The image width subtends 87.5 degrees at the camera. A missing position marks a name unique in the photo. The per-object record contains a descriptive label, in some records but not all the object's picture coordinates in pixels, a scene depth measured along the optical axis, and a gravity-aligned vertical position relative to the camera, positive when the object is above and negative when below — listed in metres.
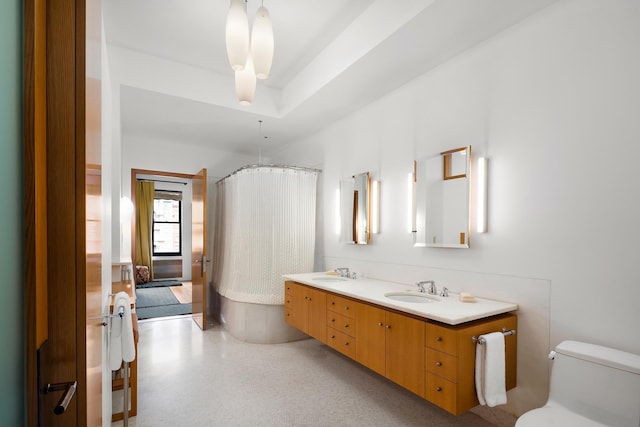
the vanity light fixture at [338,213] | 3.95 -0.04
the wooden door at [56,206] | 0.69 +0.01
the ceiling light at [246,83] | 2.41 +0.92
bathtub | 3.93 -1.37
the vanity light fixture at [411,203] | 2.90 +0.06
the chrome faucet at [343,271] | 3.64 -0.68
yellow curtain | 8.15 -0.34
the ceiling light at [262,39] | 2.00 +1.03
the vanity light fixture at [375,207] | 3.36 +0.03
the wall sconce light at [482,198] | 2.35 +0.09
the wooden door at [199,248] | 4.50 -0.56
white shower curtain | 3.97 -0.25
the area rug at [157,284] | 7.49 -1.73
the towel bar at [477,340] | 1.87 -0.73
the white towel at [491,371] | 1.86 -0.90
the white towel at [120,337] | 1.81 -0.70
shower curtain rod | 3.98 +0.51
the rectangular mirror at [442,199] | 2.49 +0.08
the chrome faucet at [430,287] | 2.63 -0.62
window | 8.69 -0.37
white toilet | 1.51 -0.86
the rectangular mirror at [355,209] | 3.46 +0.01
